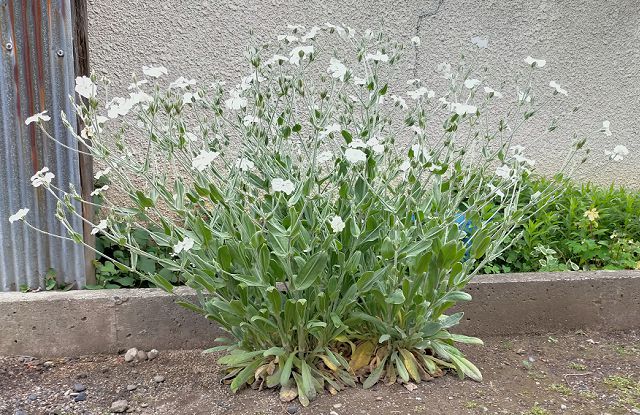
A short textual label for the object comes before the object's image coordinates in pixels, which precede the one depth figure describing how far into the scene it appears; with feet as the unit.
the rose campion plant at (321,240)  6.68
